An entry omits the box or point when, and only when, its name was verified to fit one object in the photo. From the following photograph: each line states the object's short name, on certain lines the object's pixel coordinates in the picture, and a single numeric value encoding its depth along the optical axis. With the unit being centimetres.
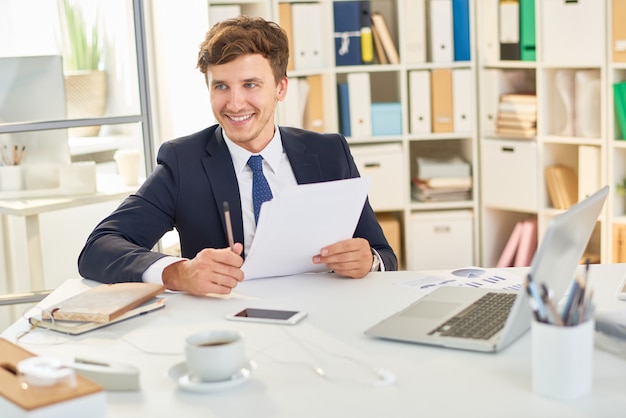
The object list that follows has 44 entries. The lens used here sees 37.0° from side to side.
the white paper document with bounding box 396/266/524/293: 203
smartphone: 179
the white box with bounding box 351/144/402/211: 471
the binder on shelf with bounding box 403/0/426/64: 463
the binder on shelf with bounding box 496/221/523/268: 466
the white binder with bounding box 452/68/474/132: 466
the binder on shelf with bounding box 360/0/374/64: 468
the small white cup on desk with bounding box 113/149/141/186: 373
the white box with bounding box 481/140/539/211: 452
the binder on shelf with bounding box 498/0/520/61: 448
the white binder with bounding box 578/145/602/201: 424
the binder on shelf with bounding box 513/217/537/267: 461
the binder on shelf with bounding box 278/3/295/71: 455
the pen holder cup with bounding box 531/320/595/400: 135
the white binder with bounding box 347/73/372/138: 468
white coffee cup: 145
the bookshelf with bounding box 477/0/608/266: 420
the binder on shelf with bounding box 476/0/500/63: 455
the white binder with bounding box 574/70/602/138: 423
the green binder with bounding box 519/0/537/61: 442
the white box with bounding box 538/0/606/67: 416
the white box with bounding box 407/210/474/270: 474
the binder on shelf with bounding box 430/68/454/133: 467
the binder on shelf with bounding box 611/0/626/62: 404
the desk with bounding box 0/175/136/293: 358
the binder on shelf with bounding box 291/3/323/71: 459
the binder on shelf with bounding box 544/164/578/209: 443
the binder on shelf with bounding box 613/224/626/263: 418
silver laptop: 152
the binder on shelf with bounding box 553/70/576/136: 434
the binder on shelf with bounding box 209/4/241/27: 446
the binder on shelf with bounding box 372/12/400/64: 467
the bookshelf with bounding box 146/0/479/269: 462
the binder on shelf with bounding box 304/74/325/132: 467
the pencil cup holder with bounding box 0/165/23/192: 356
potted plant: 363
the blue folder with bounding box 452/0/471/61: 460
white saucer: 144
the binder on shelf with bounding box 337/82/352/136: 471
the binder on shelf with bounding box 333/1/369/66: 462
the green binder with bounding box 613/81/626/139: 408
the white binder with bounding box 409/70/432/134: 470
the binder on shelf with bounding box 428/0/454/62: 461
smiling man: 238
